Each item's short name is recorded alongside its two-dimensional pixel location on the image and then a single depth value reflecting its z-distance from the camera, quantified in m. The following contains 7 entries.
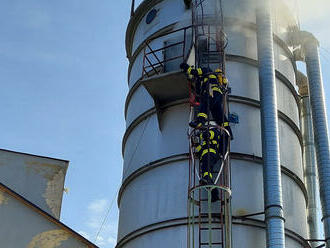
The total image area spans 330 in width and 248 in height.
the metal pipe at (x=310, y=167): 14.57
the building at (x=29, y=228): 8.76
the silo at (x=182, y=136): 11.11
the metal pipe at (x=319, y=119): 11.88
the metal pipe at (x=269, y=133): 10.19
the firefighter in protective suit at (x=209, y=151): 10.65
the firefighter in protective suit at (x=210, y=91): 11.16
